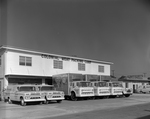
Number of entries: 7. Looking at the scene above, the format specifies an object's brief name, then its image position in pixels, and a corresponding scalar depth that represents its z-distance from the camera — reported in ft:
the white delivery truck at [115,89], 86.02
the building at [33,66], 78.84
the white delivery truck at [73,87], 74.60
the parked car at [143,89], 134.71
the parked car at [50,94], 61.86
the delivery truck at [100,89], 79.92
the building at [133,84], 140.05
